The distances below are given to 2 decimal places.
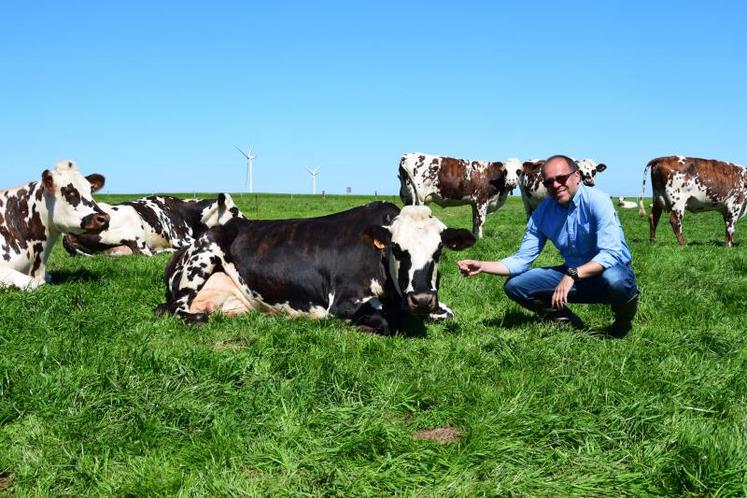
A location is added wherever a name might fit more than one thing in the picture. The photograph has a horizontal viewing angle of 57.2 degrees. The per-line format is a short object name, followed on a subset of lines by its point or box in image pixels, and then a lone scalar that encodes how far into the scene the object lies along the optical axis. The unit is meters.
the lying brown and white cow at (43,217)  9.27
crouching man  6.42
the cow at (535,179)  18.22
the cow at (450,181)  20.81
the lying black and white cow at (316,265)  6.96
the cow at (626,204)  44.65
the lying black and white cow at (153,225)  14.52
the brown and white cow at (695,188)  18.12
